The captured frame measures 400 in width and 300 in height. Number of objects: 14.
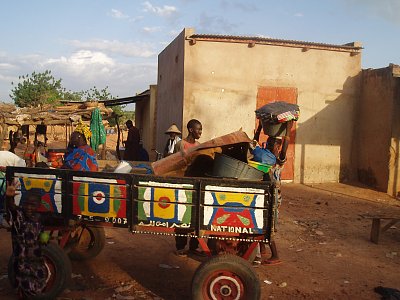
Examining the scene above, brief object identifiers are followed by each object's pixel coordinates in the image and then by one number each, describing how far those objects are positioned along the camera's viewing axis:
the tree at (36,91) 34.66
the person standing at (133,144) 10.48
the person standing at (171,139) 7.90
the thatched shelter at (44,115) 11.73
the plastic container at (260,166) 4.26
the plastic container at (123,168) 4.35
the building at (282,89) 11.94
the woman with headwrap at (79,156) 4.50
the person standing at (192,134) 5.99
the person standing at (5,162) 5.09
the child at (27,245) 3.93
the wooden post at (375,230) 6.93
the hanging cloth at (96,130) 11.31
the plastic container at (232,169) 3.98
